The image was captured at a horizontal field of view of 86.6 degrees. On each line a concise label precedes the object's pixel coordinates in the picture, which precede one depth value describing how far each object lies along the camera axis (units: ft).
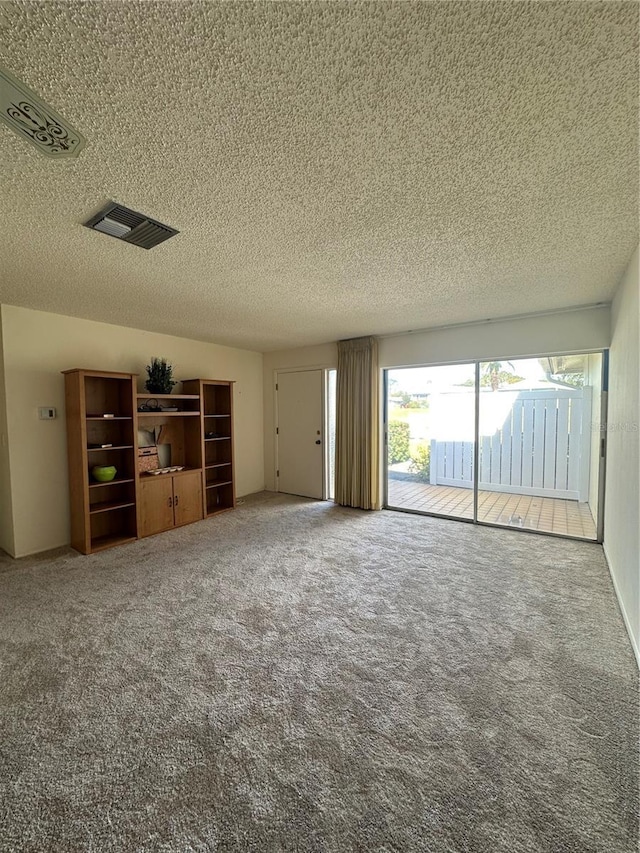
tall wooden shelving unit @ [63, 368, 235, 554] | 11.52
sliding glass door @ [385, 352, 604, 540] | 14.35
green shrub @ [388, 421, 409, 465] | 16.88
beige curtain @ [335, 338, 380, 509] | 15.52
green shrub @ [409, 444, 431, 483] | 19.04
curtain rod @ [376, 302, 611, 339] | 11.29
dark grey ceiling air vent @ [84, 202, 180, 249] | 5.69
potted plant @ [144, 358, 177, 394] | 13.55
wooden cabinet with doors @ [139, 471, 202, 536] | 12.93
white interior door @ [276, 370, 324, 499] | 17.90
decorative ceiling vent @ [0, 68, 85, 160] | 3.44
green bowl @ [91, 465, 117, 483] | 11.79
